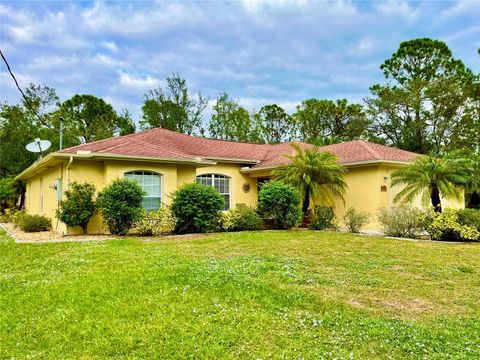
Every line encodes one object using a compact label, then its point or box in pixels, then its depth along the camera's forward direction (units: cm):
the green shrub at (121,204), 1215
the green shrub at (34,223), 1514
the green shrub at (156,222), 1287
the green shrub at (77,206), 1227
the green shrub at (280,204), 1414
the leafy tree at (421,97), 3066
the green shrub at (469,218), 1149
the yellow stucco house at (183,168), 1340
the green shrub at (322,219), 1452
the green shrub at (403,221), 1241
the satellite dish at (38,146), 1639
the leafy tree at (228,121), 3931
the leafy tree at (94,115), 3997
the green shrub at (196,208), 1305
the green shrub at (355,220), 1380
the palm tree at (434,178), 1227
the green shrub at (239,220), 1397
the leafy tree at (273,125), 4100
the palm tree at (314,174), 1515
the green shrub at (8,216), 2141
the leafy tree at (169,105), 3566
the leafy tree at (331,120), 3594
